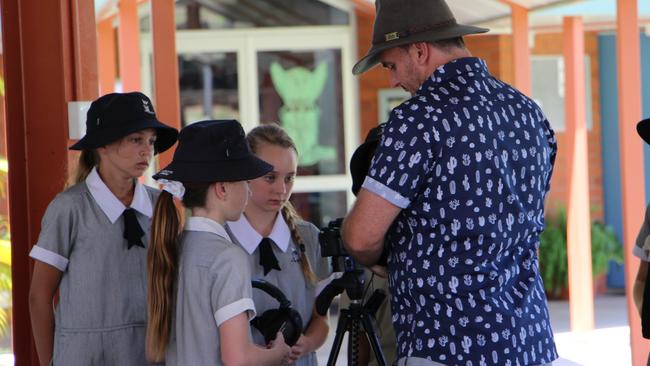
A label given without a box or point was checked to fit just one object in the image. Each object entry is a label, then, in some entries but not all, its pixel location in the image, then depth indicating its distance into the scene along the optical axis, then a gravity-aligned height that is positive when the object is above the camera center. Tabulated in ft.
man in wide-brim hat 15.24 -0.95
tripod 18.60 -2.00
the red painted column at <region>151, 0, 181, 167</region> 31.32 +0.45
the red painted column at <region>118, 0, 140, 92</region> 45.29 +1.04
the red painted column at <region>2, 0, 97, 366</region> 24.23 -0.24
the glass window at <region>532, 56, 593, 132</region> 69.92 -0.30
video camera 18.40 -1.38
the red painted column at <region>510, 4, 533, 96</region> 48.62 +0.68
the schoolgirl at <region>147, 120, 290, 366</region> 16.16 -1.31
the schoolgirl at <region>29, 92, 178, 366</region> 19.72 -1.49
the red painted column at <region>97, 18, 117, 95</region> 56.80 +1.02
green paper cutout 64.75 -0.58
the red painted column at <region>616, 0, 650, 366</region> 37.70 -1.25
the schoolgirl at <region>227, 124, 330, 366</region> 18.97 -1.38
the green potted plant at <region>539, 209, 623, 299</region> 64.54 -5.30
